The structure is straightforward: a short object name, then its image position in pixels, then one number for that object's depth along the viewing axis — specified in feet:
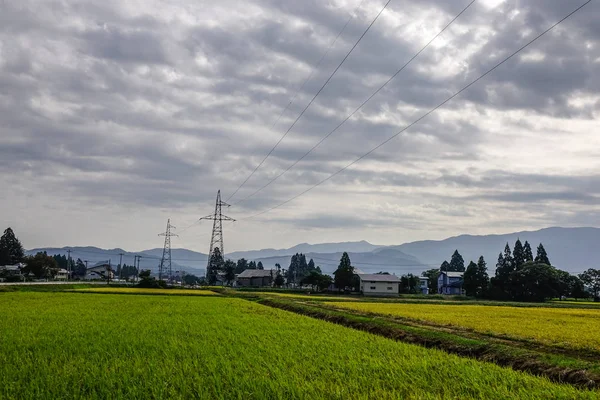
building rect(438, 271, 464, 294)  447.83
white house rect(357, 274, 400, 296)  349.20
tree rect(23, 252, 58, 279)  431.02
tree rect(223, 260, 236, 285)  494.26
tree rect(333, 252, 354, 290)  367.25
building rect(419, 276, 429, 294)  491.72
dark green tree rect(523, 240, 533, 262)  376.89
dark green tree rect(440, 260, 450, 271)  547.90
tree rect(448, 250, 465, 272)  569.68
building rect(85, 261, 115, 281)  636.93
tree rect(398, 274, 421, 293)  384.97
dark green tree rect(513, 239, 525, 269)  373.32
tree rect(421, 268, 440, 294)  466.70
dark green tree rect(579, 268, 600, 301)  382.42
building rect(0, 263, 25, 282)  345.19
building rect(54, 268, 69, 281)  513.33
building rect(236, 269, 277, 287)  524.24
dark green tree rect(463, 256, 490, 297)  327.98
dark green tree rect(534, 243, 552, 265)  373.03
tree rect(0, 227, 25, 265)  479.00
